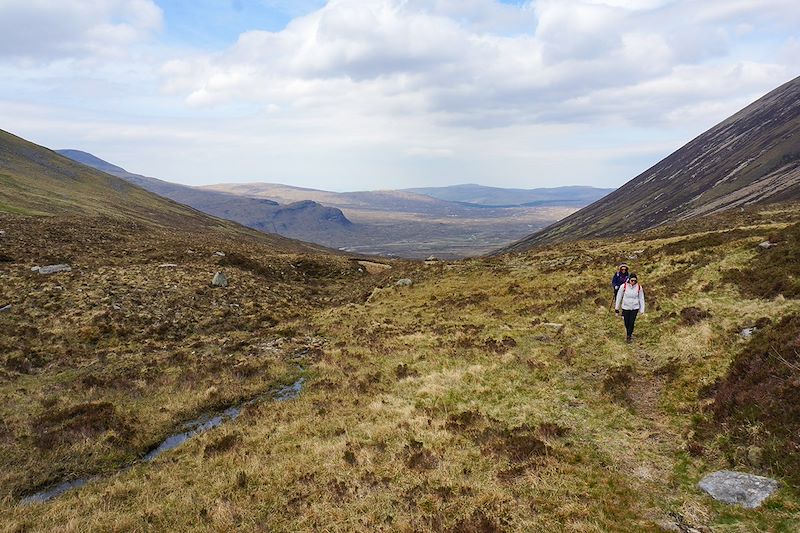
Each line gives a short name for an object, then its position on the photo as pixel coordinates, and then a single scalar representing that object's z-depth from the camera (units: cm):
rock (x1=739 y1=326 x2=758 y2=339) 1692
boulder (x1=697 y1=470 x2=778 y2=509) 937
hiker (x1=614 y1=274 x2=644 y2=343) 2048
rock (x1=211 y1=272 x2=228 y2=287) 3869
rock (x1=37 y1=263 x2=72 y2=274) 3472
